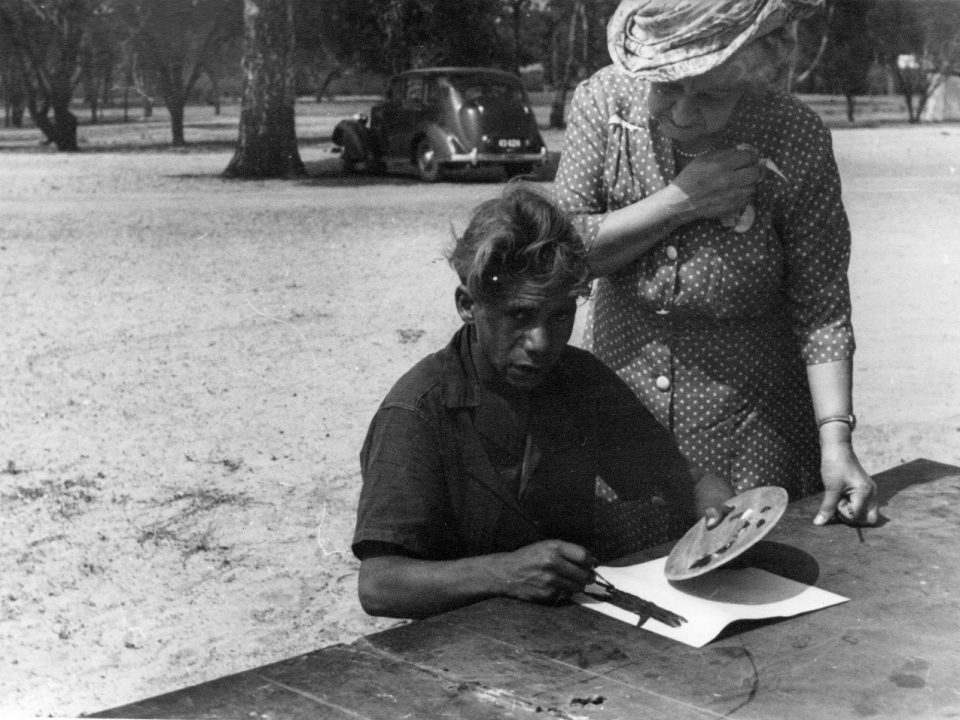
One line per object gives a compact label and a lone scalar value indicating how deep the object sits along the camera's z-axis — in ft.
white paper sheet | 5.86
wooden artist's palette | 6.16
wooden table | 4.99
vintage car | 50.21
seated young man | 6.39
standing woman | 7.55
